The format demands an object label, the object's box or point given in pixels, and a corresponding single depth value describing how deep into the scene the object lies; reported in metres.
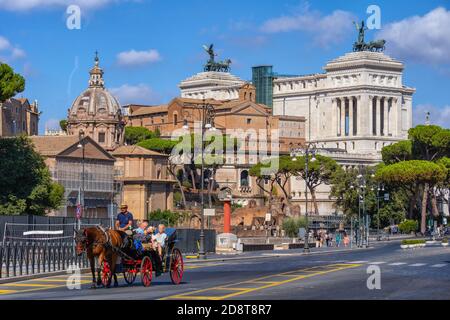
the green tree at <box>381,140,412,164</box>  166.50
